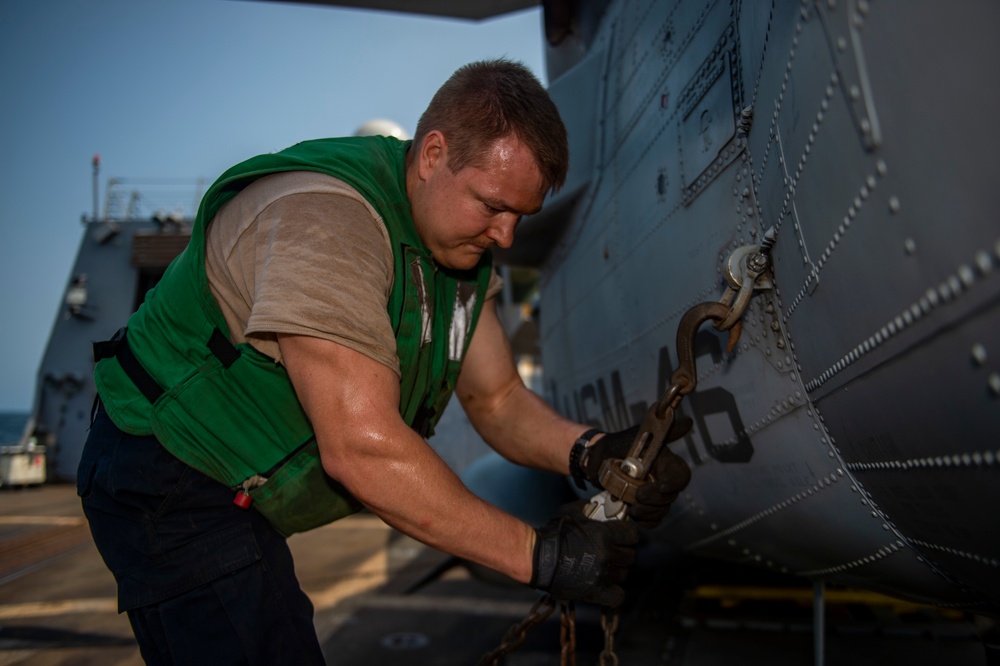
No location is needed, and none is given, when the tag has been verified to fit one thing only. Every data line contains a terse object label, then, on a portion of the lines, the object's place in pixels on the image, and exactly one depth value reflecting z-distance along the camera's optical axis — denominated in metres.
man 1.65
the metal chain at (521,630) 2.06
